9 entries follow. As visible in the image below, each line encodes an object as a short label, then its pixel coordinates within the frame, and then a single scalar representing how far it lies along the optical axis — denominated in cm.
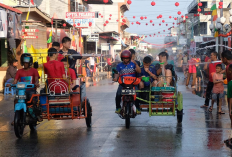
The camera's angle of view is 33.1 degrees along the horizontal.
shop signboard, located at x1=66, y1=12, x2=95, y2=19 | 2925
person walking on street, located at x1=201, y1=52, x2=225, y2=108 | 1208
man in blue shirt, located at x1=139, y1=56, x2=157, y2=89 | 922
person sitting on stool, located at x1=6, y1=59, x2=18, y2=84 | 1808
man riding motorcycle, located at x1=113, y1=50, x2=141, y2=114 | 873
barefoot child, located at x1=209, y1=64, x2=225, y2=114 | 1126
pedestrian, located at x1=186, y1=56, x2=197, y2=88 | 2300
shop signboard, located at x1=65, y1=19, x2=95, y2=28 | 2966
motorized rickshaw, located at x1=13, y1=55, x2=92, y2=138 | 756
